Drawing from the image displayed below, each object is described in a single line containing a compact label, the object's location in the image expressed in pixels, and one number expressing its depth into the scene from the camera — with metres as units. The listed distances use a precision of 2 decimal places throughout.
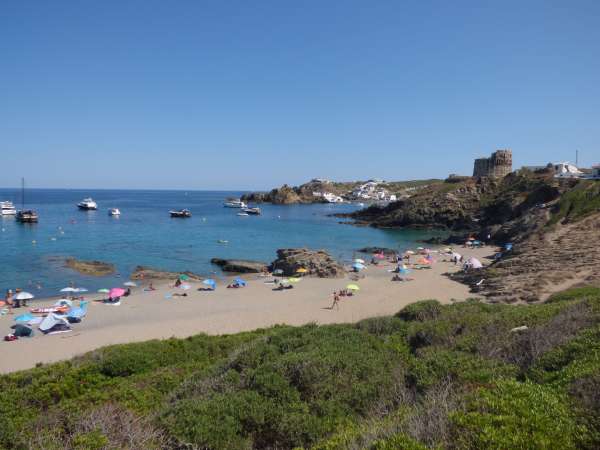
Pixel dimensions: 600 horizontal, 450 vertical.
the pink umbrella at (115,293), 23.38
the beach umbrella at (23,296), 21.80
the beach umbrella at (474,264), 29.11
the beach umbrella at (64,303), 21.48
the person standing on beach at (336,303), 22.07
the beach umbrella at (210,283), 26.59
